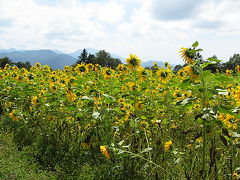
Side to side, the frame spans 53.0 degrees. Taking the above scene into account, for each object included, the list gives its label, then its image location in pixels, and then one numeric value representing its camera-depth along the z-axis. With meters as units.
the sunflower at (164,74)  3.17
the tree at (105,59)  47.41
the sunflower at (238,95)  1.62
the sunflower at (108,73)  3.82
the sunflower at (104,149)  1.85
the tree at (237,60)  40.81
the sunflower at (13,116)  3.94
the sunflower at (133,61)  3.04
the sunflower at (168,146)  2.37
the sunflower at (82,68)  4.25
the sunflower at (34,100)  3.81
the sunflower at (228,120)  1.94
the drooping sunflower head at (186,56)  1.86
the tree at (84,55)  50.90
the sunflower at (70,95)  2.85
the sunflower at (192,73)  1.59
